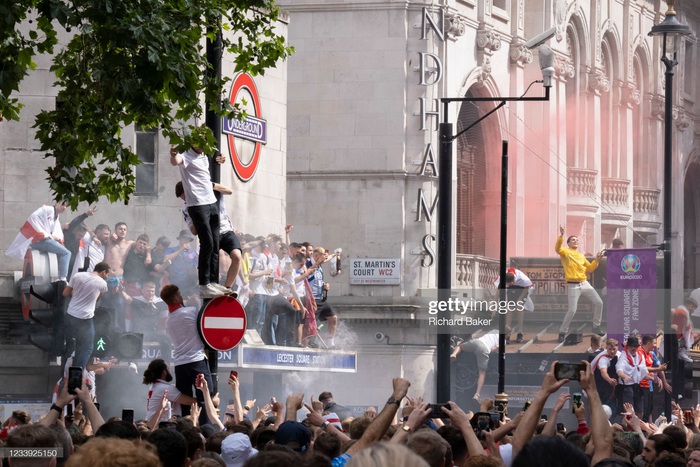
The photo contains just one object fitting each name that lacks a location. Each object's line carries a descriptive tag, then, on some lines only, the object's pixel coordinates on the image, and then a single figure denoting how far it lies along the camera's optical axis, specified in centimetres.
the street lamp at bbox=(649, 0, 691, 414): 3300
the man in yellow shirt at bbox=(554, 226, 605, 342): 3984
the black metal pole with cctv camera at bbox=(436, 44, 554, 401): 2939
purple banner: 3319
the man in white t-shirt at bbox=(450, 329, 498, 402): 3888
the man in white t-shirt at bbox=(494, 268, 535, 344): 3891
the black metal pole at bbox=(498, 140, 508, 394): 3098
